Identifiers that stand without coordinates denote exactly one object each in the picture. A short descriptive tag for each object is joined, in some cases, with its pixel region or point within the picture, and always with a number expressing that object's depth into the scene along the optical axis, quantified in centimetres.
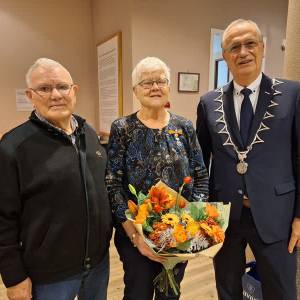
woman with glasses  132
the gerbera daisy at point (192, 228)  108
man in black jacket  114
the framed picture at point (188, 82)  349
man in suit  138
